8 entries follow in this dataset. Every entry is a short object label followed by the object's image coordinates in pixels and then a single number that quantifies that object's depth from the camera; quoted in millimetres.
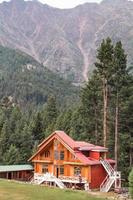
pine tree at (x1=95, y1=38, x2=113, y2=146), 69938
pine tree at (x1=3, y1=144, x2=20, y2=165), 89100
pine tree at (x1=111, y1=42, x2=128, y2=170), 69188
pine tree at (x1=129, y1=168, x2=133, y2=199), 50022
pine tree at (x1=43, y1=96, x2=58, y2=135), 111638
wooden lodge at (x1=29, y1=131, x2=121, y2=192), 64938
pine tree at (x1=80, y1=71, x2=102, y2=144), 76500
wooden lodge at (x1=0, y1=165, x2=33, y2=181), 76750
